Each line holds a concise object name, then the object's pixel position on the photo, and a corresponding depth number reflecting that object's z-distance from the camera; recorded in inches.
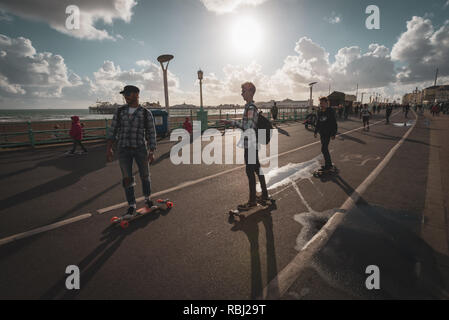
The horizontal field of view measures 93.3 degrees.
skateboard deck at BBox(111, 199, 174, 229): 131.6
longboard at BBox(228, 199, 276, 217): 140.1
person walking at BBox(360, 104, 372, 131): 668.8
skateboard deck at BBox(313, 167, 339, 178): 230.5
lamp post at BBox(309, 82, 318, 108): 1189.4
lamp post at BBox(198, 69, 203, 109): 709.3
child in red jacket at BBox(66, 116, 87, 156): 358.3
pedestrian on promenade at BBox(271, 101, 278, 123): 866.6
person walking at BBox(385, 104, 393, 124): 901.2
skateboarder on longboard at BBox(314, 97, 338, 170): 238.7
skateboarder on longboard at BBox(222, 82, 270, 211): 139.5
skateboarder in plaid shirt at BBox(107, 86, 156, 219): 132.5
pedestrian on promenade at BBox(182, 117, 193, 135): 606.4
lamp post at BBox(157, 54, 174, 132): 589.0
